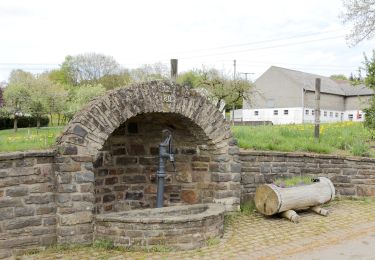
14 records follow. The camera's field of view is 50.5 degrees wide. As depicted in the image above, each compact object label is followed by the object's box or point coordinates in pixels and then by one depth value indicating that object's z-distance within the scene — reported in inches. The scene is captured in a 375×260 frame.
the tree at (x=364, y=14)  781.3
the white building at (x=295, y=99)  1646.2
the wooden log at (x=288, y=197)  305.1
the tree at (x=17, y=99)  1192.8
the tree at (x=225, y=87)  1071.6
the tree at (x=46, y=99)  1211.9
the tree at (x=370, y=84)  454.6
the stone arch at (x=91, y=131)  239.3
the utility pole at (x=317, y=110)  446.8
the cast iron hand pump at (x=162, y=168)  291.4
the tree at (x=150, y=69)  1733.5
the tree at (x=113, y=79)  1688.5
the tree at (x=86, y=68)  2054.6
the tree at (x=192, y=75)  1134.9
